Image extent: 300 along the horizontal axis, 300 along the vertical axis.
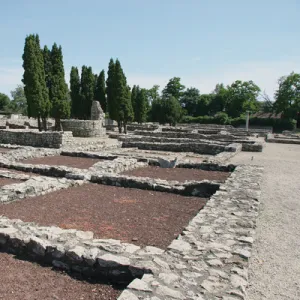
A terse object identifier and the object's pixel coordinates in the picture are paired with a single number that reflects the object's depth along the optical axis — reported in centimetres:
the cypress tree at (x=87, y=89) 3719
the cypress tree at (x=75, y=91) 3769
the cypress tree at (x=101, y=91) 3847
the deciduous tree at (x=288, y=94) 5507
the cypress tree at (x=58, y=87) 2891
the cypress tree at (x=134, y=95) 4381
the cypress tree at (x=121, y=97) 3359
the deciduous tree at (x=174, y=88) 8031
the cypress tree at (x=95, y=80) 3909
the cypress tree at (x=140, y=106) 4312
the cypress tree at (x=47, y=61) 3014
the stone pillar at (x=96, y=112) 3368
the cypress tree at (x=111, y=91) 3400
